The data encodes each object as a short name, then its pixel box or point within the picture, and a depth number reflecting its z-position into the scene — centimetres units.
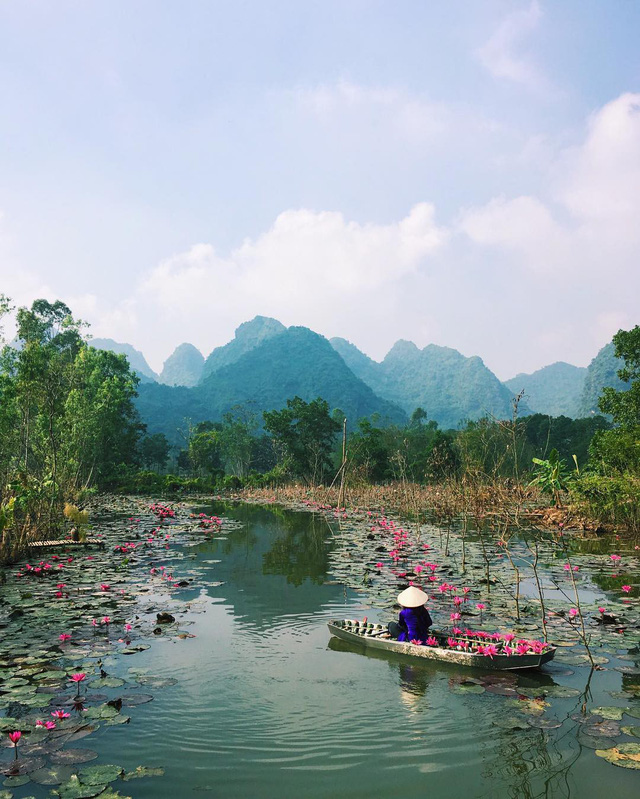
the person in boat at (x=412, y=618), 662
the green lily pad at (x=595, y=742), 441
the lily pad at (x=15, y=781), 388
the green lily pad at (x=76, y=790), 375
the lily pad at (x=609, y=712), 487
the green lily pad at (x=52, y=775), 392
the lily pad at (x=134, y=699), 521
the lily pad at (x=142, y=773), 409
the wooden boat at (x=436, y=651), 573
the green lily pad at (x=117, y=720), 479
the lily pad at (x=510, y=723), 477
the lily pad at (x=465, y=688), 559
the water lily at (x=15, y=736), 406
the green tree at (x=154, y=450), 5378
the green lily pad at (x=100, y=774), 394
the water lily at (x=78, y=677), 535
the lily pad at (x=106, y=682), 559
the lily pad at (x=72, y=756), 418
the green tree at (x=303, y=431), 3869
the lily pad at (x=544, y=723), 474
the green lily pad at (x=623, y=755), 414
